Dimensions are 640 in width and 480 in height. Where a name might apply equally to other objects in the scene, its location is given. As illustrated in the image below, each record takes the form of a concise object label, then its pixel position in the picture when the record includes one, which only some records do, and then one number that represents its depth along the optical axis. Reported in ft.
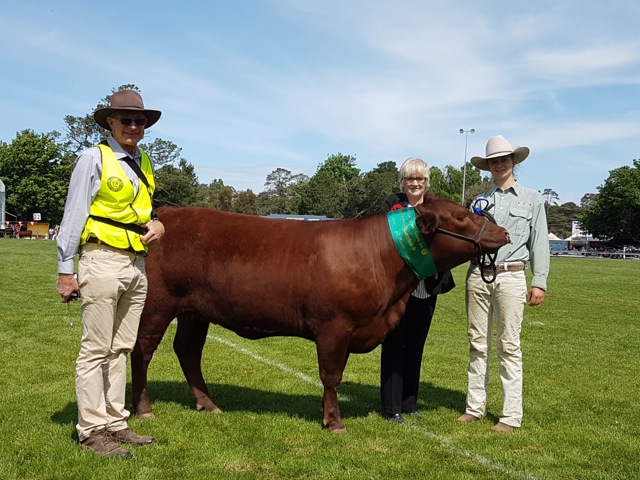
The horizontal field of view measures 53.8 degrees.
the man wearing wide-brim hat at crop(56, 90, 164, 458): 15.67
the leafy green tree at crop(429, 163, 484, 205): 293.98
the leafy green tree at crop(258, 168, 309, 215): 365.05
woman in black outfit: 20.79
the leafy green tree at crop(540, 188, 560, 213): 594.90
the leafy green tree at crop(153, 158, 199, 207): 251.19
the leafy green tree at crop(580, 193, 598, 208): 521.24
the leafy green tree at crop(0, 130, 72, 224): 246.06
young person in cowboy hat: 19.70
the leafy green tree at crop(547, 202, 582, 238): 462.31
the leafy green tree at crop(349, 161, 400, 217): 306.96
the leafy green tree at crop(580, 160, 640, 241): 280.72
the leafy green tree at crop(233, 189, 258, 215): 377.62
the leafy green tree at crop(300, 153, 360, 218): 303.48
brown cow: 18.54
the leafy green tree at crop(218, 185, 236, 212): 364.58
